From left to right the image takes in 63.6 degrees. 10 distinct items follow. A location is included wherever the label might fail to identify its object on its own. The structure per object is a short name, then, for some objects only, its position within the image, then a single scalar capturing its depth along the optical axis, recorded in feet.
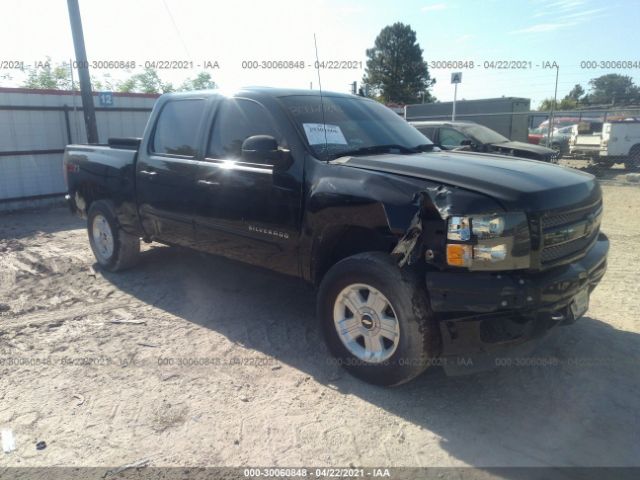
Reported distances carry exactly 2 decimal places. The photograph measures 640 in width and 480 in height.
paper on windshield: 12.87
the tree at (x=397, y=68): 155.43
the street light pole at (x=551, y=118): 46.96
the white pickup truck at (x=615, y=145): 52.34
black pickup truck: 9.73
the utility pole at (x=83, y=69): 35.04
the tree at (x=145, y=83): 96.58
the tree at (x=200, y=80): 86.07
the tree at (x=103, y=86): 94.27
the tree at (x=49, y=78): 89.10
